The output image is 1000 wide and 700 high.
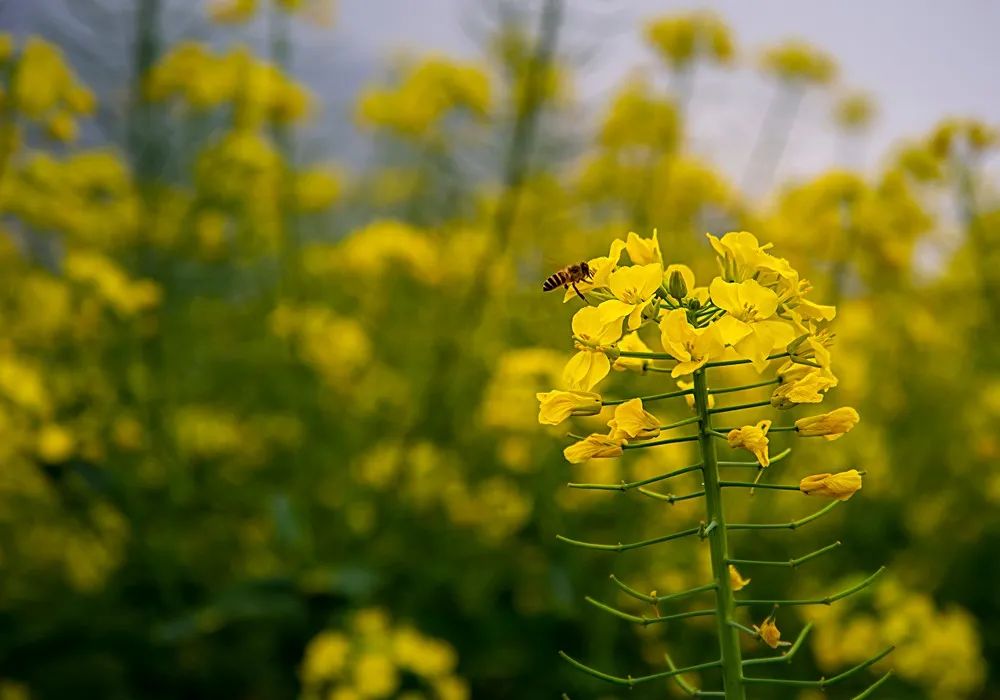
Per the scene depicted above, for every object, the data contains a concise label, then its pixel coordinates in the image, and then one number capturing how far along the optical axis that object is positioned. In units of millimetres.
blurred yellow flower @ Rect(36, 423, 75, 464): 2920
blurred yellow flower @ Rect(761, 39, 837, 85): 4695
